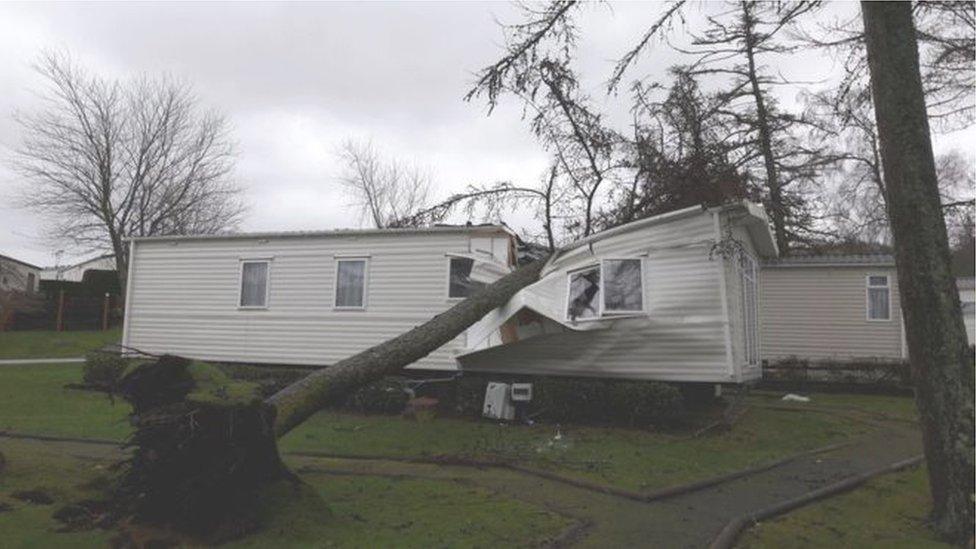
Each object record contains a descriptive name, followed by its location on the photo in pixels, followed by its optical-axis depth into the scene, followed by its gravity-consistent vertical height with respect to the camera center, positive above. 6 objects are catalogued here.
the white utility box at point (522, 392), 11.94 -0.56
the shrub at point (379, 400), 12.86 -0.75
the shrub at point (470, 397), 12.57 -0.67
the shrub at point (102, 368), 14.64 -0.26
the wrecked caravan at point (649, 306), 10.62 +0.75
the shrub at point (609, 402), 11.18 -0.68
